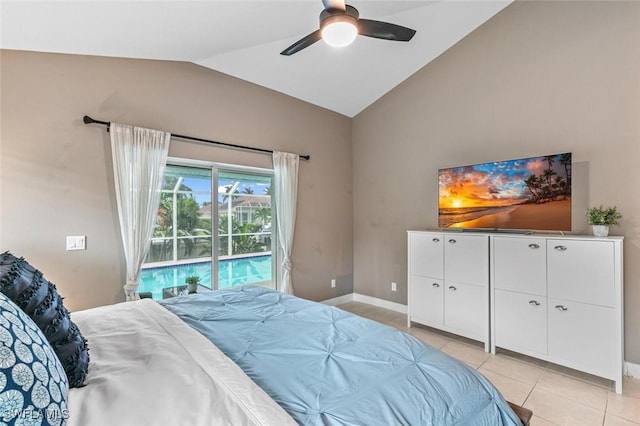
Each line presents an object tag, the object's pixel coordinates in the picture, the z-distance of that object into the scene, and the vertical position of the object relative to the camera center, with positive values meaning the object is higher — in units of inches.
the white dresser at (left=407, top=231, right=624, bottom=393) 94.7 -29.5
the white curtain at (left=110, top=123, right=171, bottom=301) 107.1 +9.6
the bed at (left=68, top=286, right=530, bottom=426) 36.0 -23.6
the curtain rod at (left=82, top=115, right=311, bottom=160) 102.5 +30.3
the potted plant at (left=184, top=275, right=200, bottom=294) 118.1 -27.1
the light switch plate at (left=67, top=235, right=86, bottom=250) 100.7 -9.1
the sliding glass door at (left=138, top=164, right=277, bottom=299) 123.9 -8.6
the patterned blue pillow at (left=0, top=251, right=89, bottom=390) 40.4 -14.0
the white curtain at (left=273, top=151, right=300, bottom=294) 152.7 +4.7
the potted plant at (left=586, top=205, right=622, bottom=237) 99.7 -3.1
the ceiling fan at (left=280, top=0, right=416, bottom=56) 72.9 +47.3
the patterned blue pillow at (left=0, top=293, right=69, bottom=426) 25.3 -14.8
